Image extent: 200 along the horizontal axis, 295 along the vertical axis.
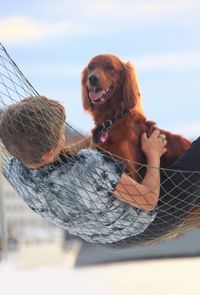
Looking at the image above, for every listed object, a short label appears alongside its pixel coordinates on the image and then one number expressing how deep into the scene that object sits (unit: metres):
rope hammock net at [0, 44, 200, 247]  6.32
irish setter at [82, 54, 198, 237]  6.21
